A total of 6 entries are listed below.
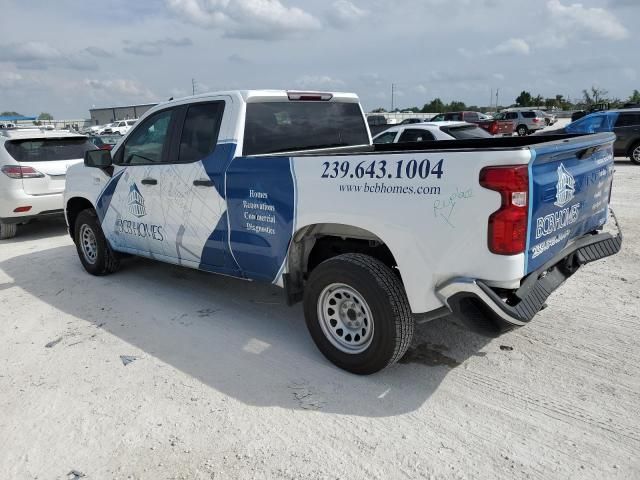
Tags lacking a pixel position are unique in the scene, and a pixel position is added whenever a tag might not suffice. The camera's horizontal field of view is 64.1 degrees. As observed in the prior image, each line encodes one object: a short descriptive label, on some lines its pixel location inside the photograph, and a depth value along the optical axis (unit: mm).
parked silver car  30234
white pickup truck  2811
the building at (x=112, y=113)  70938
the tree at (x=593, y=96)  59916
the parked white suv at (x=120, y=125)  46575
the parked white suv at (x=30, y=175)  8148
